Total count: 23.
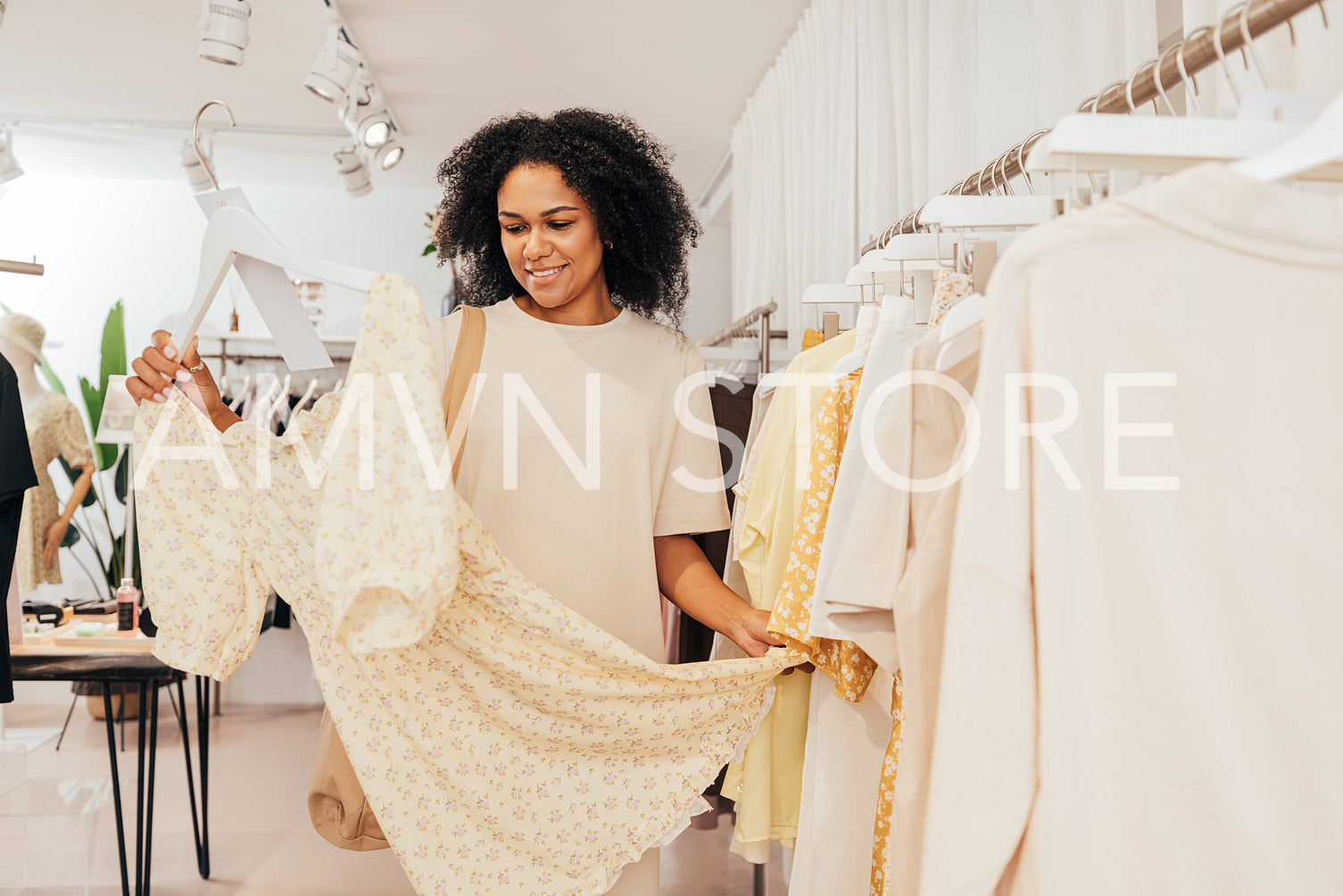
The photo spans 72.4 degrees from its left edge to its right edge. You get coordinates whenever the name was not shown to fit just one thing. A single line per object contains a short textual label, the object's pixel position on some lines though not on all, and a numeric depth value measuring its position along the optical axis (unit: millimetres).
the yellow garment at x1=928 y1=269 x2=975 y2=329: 1190
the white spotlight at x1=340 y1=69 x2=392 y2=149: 3764
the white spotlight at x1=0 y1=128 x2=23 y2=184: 4633
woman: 1521
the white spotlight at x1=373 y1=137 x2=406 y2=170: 4180
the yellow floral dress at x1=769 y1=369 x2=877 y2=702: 1394
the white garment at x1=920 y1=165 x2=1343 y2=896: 856
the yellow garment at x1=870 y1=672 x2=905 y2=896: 1283
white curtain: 1910
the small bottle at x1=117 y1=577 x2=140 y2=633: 2990
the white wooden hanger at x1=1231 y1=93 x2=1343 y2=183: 781
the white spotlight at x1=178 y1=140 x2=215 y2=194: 4395
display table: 2561
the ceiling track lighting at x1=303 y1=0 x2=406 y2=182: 3311
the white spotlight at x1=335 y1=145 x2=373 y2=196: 4574
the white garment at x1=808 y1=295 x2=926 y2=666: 1178
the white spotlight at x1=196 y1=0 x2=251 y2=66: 2920
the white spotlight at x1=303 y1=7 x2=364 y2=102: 3293
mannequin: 4012
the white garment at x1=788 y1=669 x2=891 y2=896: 1426
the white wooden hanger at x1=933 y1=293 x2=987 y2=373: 1010
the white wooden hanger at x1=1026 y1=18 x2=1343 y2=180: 855
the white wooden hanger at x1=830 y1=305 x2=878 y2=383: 1566
